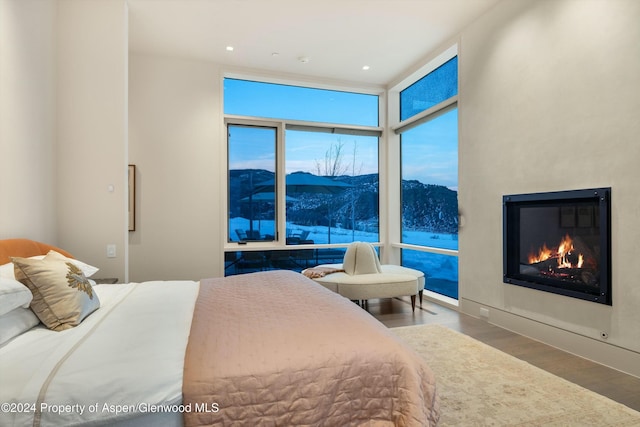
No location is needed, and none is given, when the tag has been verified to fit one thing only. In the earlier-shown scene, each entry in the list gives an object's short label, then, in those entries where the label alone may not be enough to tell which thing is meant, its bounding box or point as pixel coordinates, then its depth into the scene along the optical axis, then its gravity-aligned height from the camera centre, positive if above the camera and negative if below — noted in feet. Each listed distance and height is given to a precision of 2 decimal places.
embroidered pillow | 5.24 -1.23
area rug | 6.07 -3.59
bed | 3.48 -1.76
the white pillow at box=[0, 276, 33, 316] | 4.53 -1.10
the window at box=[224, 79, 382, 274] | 16.71 +2.24
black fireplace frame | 8.21 -0.65
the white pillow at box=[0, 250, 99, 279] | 5.46 -0.93
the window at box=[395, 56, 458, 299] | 14.94 +1.77
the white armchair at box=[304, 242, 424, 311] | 12.53 -2.41
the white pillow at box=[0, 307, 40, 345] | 4.56 -1.51
